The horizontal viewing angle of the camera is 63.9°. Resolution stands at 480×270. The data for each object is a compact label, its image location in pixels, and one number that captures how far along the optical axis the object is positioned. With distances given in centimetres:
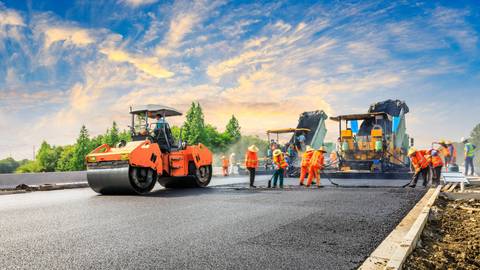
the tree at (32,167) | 9384
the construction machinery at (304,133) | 1717
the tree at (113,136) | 7338
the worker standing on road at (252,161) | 1123
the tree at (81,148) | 7369
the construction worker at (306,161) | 1120
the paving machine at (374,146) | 1439
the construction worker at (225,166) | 2033
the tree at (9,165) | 11485
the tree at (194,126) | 5356
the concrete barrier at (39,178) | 1280
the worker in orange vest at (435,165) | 1082
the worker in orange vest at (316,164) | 1071
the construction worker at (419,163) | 1059
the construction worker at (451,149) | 1479
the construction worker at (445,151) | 1458
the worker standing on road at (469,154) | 1526
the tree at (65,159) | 8384
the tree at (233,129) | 7106
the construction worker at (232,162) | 2192
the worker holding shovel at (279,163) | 1087
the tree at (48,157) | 9262
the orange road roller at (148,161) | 870
